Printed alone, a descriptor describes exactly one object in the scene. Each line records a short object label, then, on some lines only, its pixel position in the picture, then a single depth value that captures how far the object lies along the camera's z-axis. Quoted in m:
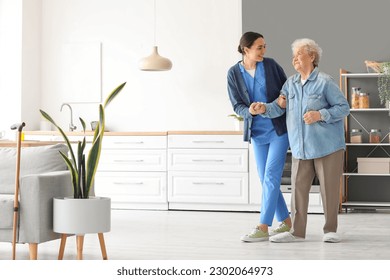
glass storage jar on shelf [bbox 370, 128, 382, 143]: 11.02
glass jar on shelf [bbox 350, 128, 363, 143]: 11.06
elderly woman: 7.44
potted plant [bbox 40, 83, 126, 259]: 5.86
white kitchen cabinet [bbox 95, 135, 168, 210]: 11.44
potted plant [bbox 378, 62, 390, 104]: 10.89
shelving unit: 11.40
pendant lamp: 11.54
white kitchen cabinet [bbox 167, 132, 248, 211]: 11.13
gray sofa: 6.03
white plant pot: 5.86
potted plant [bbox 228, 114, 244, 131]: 11.40
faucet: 12.43
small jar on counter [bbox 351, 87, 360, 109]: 11.10
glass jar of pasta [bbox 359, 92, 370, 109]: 11.02
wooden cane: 6.00
